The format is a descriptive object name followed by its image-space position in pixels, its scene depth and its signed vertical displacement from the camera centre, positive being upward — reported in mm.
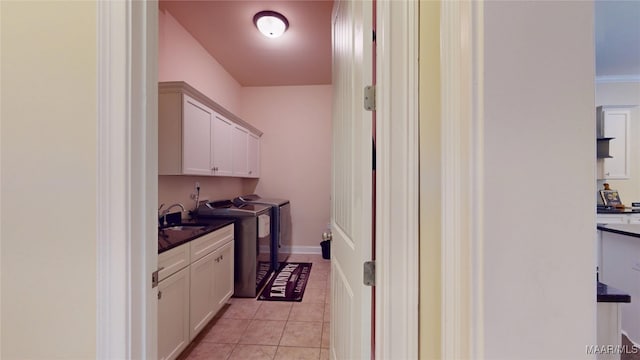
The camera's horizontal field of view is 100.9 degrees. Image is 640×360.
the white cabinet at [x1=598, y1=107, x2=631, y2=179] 3211 +384
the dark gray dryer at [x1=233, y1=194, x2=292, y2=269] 3408 -647
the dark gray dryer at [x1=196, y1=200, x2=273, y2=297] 2703 -687
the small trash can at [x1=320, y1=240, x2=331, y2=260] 3897 -1049
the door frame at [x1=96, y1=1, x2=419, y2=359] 741 -2
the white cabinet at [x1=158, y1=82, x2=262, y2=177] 2174 +416
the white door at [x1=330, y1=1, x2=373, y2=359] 829 -21
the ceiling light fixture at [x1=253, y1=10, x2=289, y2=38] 2484 +1518
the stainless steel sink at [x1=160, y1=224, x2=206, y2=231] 2156 -418
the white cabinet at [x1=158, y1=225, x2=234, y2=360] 1586 -788
